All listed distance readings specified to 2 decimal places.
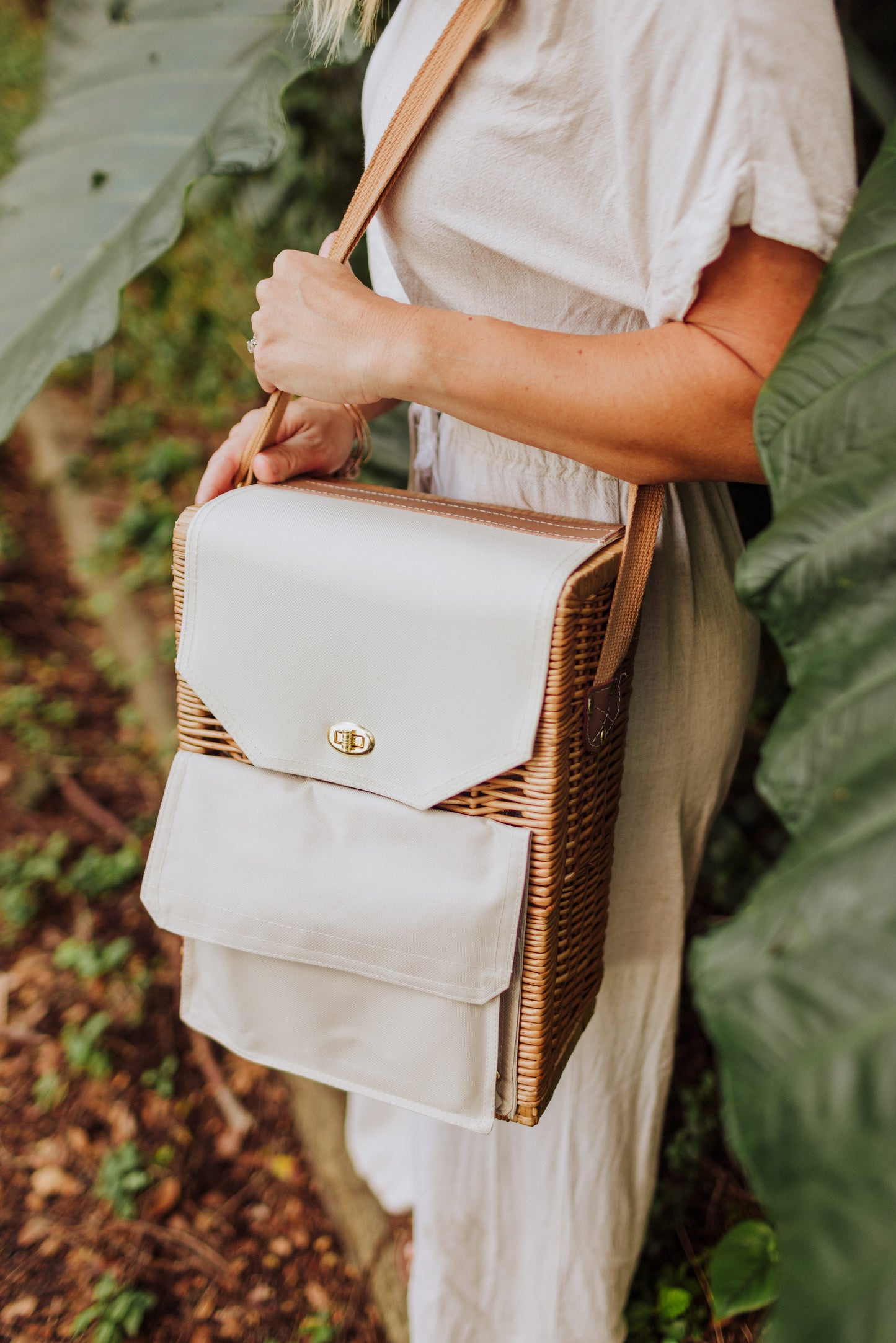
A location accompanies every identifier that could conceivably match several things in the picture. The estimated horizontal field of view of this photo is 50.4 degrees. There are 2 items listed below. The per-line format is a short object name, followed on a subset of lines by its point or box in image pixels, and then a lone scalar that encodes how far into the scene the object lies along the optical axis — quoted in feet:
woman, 2.09
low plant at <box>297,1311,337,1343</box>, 4.66
